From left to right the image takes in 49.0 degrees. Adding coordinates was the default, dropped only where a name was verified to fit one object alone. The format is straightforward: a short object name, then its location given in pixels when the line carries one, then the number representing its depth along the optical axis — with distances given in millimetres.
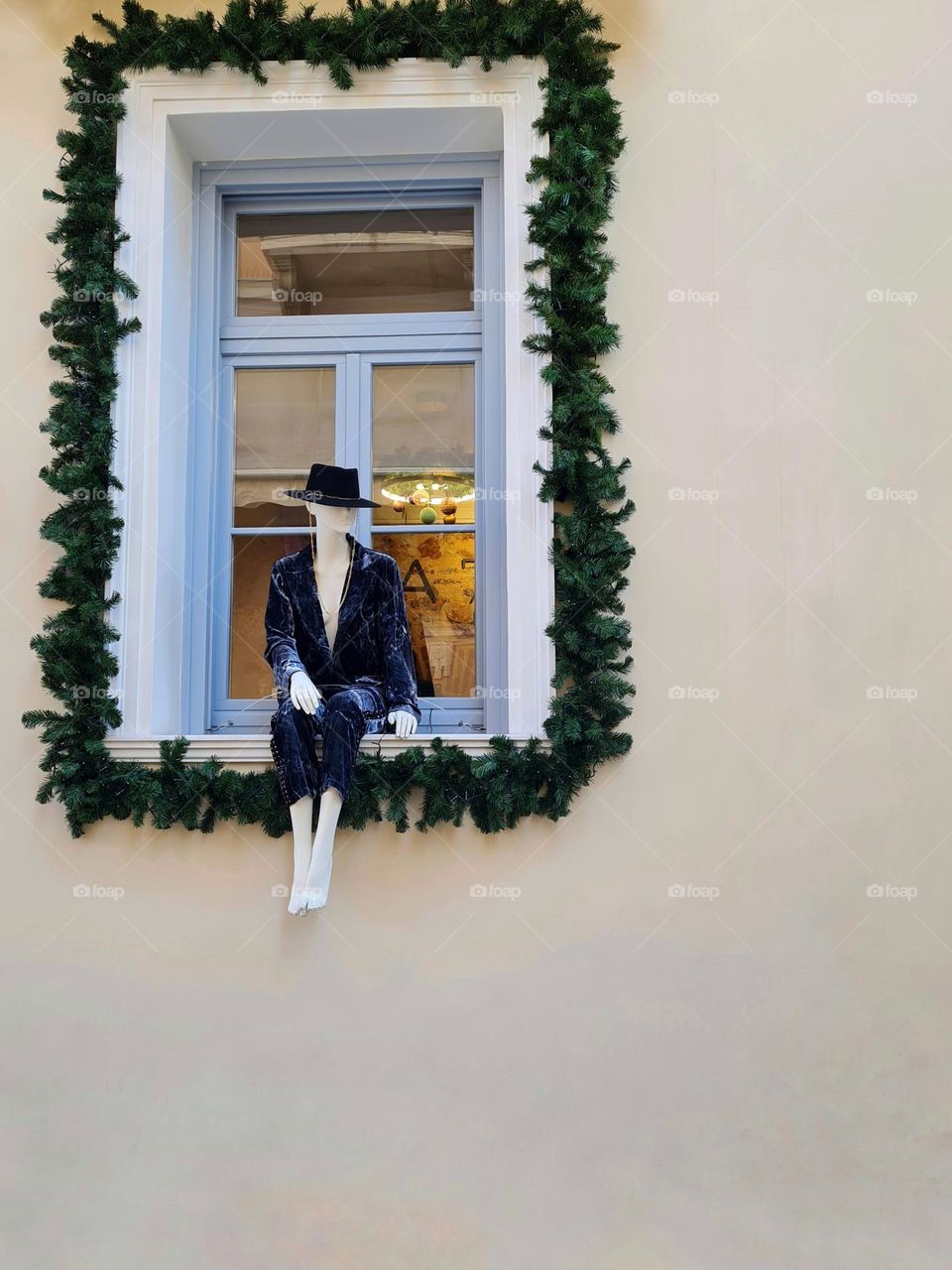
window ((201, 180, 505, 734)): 3463
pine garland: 3072
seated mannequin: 2928
